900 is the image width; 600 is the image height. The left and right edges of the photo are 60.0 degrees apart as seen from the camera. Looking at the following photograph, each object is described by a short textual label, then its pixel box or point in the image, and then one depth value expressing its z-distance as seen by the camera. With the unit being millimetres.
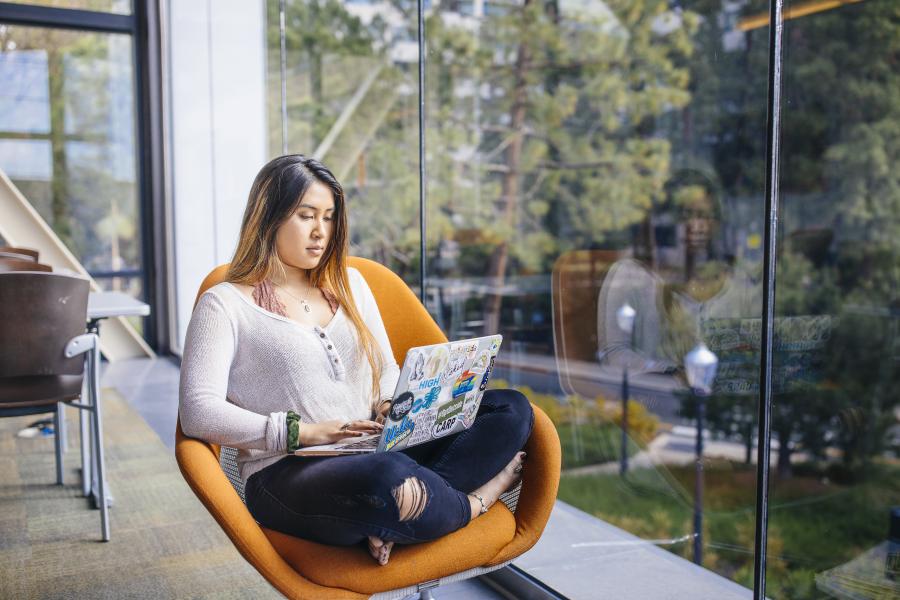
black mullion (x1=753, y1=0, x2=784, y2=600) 1325
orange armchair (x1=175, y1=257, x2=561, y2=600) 1265
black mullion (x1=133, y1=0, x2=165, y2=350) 5984
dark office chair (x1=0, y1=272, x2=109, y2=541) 2238
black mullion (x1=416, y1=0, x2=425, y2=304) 2320
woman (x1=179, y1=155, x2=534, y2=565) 1283
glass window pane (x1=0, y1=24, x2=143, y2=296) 5906
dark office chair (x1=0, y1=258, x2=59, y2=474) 2359
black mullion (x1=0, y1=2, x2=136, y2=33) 5570
